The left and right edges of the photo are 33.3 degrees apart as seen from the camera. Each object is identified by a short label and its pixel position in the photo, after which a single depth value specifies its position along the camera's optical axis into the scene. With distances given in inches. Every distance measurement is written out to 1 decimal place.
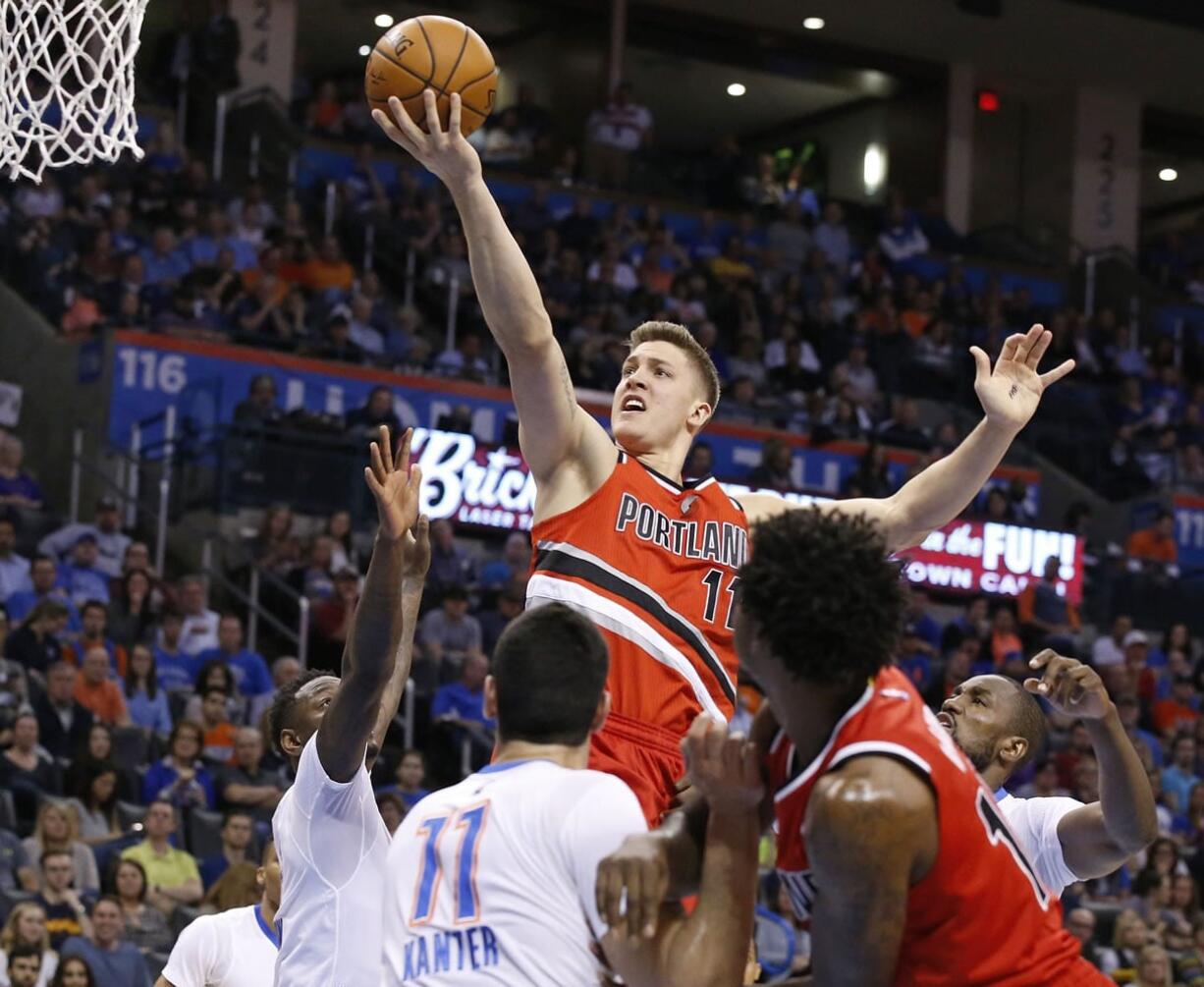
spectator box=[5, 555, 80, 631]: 542.9
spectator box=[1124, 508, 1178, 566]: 837.8
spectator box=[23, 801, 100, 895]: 438.9
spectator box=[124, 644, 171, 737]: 517.0
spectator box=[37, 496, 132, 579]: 593.3
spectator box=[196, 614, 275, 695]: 546.0
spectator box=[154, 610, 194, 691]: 544.7
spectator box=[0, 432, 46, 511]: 613.3
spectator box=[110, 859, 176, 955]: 430.6
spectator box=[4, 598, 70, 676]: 514.6
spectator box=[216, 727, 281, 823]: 484.4
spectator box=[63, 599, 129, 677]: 524.1
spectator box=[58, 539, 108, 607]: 566.3
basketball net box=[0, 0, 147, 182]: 295.1
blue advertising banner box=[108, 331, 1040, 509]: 677.9
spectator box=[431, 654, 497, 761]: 559.2
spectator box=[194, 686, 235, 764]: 510.3
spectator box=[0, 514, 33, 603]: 556.4
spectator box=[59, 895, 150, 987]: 402.0
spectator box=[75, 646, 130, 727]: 508.4
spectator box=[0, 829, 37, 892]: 430.3
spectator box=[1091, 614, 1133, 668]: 736.9
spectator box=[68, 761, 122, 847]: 464.8
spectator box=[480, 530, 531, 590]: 650.8
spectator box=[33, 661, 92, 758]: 489.7
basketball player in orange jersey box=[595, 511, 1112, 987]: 144.9
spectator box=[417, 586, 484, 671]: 599.2
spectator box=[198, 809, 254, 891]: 457.4
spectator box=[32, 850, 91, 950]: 418.6
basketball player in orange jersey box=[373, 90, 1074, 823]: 216.1
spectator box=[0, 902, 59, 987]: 398.6
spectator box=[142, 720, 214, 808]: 482.6
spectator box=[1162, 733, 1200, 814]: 661.3
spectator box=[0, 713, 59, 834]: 465.7
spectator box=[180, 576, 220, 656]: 563.0
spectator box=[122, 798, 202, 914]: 446.9
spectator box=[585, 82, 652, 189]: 970.7
